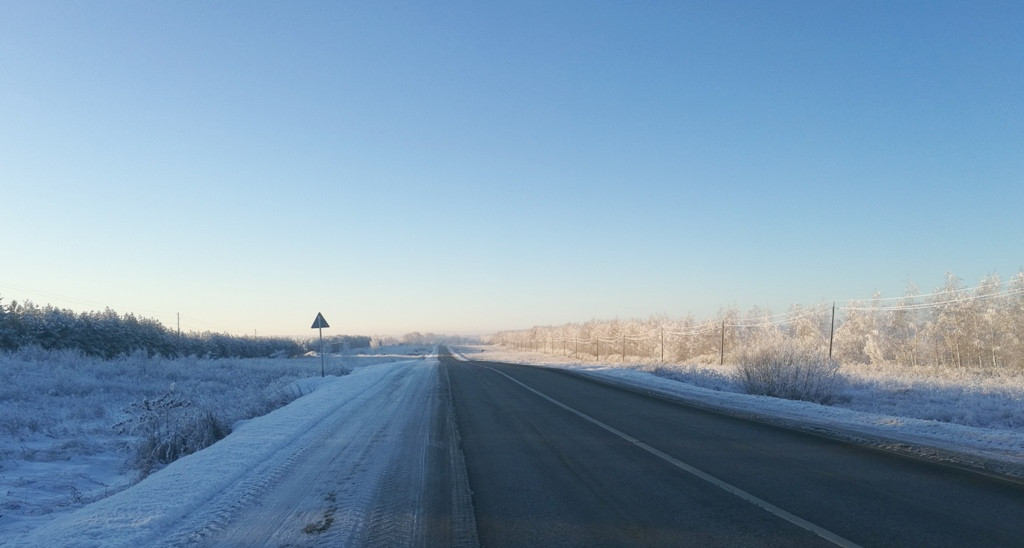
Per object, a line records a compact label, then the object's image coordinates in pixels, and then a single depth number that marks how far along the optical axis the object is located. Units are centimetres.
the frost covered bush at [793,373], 1866
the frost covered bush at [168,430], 1006
